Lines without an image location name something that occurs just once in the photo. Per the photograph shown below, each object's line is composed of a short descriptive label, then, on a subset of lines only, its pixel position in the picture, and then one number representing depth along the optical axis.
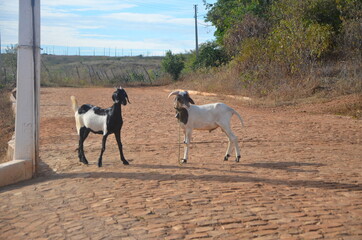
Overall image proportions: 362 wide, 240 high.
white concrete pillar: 8.46
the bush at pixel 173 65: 47.78
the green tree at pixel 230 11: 32.84
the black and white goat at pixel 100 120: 8.91
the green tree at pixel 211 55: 40.11
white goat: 9.27
